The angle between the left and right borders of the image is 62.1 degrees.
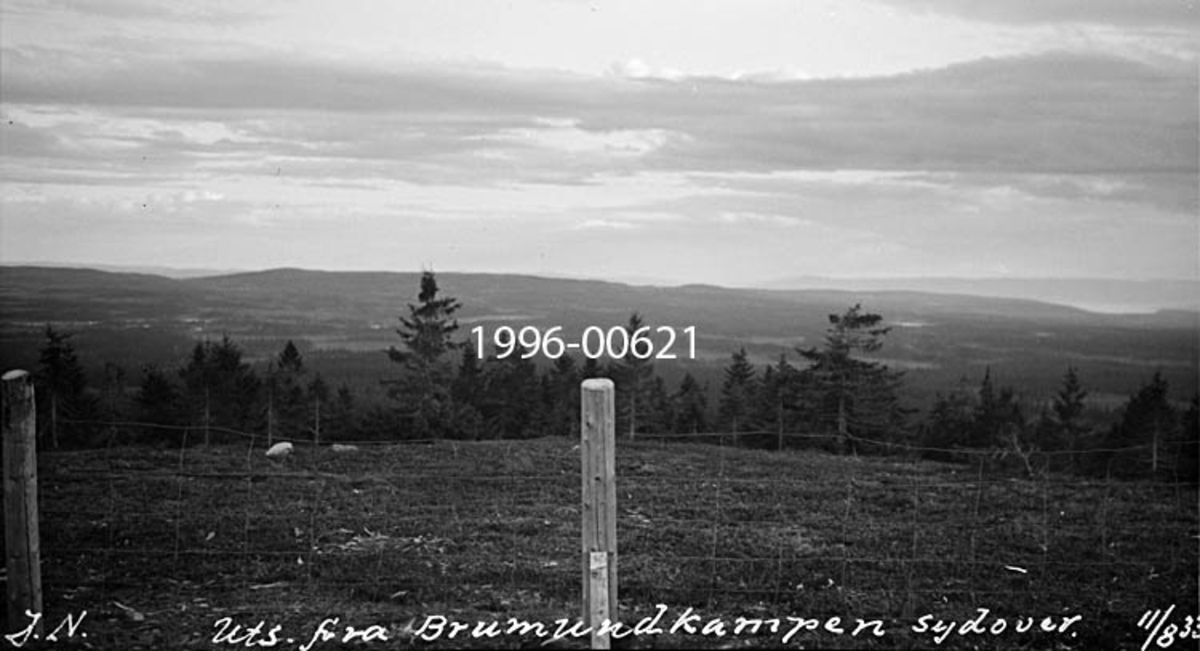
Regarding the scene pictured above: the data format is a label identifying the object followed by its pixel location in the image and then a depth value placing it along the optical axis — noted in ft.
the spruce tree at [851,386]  121.80
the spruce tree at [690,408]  148.36
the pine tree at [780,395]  128.98
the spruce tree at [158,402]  135.54
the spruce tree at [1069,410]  153.99
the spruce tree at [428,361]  131.23
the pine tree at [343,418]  130.21
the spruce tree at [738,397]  141.38
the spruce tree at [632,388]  124.47
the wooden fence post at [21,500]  22.48
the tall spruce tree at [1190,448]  103.30
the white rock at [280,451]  67.62
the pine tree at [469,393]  137.69
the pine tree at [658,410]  136.67
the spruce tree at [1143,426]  121.60
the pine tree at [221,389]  136.15
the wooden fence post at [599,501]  21.34
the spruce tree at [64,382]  122.96
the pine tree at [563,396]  137.39
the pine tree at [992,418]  137.21
